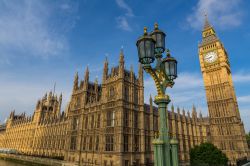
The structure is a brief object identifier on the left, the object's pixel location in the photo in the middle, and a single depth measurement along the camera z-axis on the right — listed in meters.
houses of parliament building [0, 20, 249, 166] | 38.34
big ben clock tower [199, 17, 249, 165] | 60.09
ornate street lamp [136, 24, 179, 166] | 7.01
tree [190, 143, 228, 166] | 37.21
